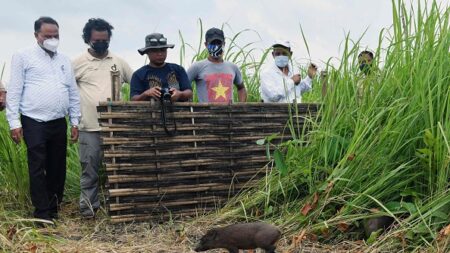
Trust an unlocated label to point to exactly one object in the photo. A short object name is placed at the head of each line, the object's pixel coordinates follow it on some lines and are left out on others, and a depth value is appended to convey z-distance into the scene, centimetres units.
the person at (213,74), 550
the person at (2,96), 510
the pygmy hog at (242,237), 334
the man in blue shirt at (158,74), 506
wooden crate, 471
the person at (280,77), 575
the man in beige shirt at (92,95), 528
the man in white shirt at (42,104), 482
